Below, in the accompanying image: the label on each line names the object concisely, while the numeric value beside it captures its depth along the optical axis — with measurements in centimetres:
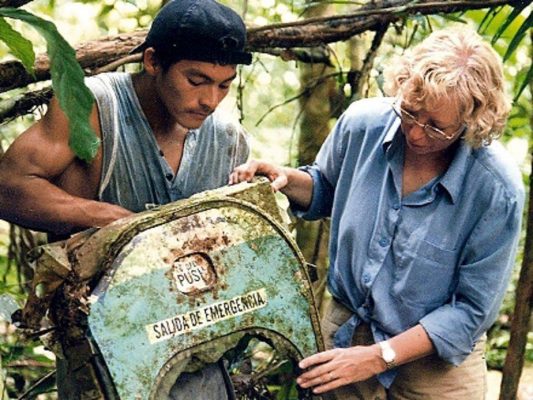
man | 207
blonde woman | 237
